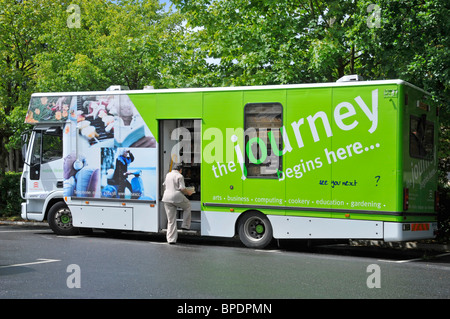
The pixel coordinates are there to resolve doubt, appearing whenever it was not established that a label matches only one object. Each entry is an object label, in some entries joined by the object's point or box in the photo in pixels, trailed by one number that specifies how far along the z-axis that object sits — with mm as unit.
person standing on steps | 11945
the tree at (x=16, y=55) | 19656
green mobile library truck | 10375
